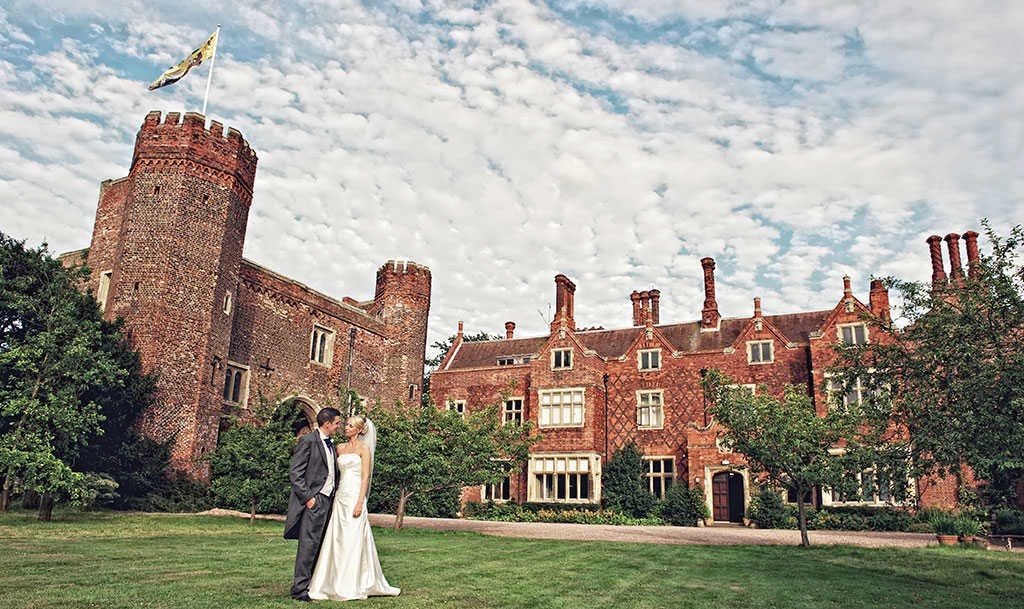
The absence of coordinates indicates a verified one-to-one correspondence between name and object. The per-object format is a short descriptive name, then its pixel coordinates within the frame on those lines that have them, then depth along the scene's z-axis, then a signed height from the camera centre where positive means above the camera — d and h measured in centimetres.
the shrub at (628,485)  2872 -35
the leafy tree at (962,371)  862 +156
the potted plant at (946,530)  1652 -111
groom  702 -22
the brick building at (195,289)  2323 +651
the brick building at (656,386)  2833 +410
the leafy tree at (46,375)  1681 +226
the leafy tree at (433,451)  1720 +52
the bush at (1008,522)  1845 -96
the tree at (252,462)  1822 +13
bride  686 -73
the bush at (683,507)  2705 -112
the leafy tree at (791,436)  1473 +97
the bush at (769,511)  2505 -110
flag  2539 +1449
